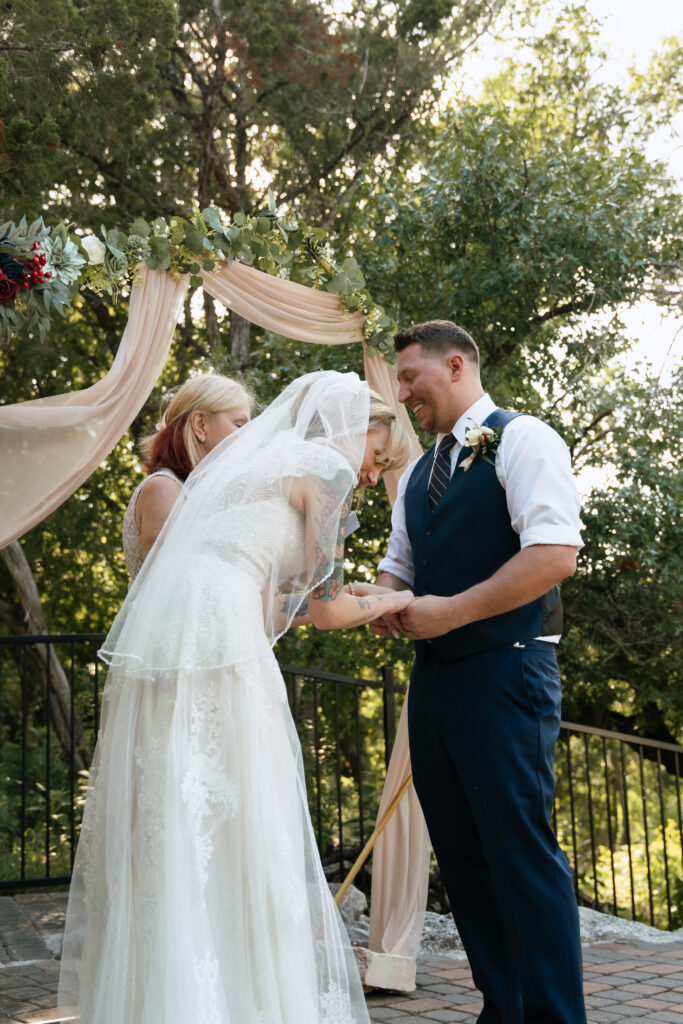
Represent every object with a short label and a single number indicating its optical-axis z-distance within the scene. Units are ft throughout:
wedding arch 12.41
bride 7.03
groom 7.79
